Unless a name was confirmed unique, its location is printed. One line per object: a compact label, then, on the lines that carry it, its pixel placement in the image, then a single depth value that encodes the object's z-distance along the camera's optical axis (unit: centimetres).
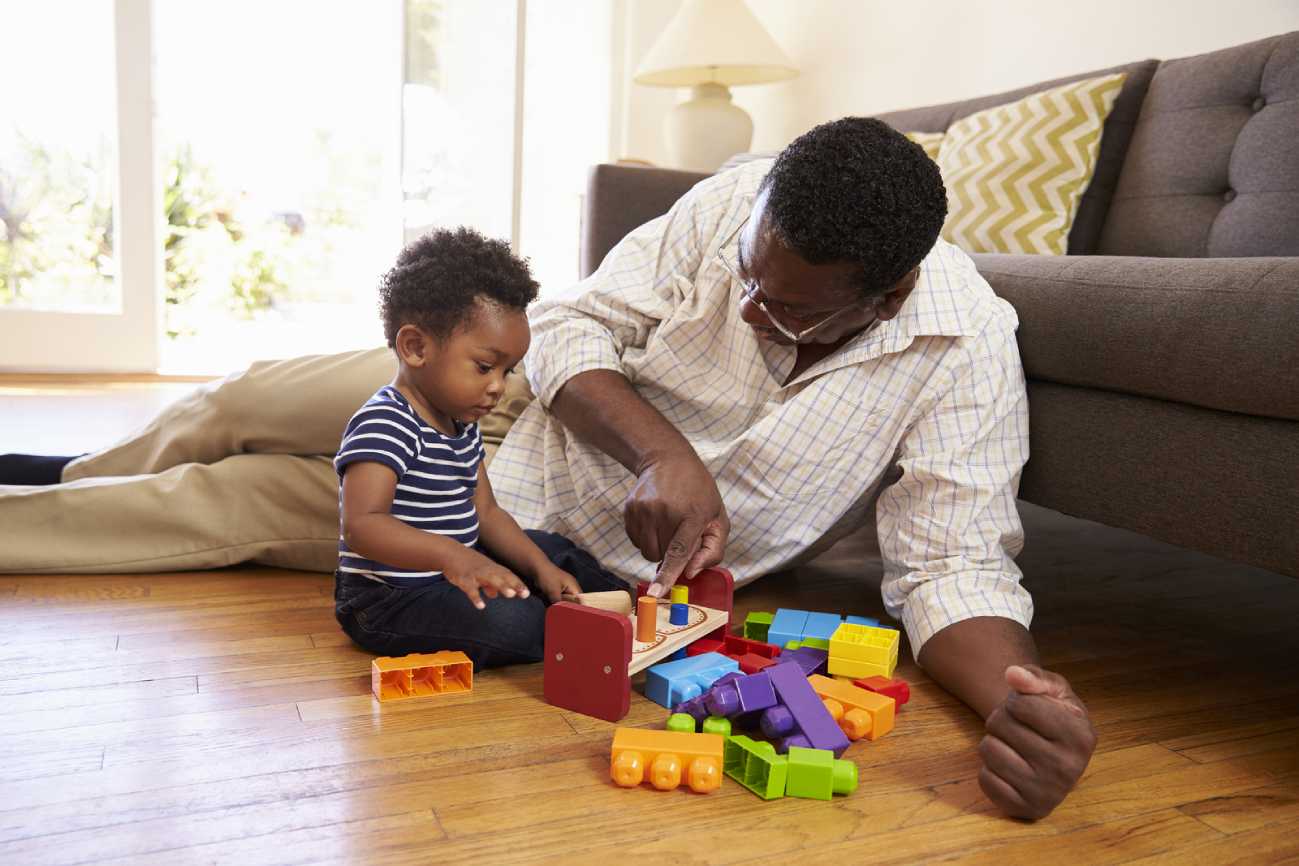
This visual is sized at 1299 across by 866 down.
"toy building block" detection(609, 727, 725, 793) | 86
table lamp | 304
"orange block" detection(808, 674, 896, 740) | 98
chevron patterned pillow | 179
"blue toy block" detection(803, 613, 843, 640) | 118
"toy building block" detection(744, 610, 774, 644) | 124
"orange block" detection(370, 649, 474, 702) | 103
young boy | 106
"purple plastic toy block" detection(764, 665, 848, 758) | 92
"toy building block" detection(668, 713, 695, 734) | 94
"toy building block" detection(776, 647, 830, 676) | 112
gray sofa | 97
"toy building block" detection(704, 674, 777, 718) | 95
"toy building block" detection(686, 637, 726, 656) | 114
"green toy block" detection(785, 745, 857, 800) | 87
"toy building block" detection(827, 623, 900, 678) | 109
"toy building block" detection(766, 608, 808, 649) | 119
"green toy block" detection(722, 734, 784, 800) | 86
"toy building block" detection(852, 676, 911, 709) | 106
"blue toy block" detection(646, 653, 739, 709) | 103
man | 99
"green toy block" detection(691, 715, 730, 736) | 94
